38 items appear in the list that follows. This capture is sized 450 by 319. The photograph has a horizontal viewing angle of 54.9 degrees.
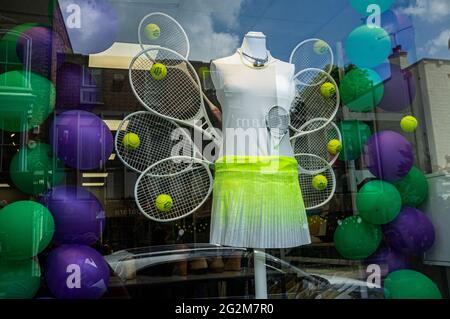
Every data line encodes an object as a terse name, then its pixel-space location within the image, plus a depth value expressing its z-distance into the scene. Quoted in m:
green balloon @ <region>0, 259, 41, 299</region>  1.54
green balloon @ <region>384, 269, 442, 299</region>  1.84
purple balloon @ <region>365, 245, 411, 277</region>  2.03
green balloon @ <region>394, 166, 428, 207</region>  2.09
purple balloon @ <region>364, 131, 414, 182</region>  2.04
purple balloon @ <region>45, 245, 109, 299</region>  1.59
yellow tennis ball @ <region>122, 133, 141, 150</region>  1.92
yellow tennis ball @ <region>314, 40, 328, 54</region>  2.20
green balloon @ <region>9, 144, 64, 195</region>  1.74
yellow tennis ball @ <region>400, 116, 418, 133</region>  2.20
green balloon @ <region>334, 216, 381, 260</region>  2.02
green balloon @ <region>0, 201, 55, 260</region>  1.52
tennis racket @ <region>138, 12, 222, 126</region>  2.00
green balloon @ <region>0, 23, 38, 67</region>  1.74
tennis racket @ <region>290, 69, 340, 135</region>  2.08
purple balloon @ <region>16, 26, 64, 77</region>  1.78
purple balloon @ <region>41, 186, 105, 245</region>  1.64
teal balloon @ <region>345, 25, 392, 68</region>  2.09
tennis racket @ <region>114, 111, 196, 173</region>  1.96
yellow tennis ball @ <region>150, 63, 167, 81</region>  1.95
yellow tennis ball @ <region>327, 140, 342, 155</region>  2.16
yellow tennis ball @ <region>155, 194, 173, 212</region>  1.89
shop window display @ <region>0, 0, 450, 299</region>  1.70
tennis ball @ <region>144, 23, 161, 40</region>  1.99
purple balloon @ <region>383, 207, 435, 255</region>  2.02
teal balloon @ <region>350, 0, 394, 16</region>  2.17
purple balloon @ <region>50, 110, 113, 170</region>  1.77
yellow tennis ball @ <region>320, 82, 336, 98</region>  2.16
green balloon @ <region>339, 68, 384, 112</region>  2.12
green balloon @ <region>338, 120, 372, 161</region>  2.20
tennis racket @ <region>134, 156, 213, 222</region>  1.92
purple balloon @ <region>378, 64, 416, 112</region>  2.15
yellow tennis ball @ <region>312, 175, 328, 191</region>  2.09
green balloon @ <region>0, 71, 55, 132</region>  1.70
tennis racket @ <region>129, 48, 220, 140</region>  1.96
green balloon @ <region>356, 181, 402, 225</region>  1.99
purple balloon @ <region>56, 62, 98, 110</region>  1.85
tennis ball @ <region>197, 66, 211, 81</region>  1.98
